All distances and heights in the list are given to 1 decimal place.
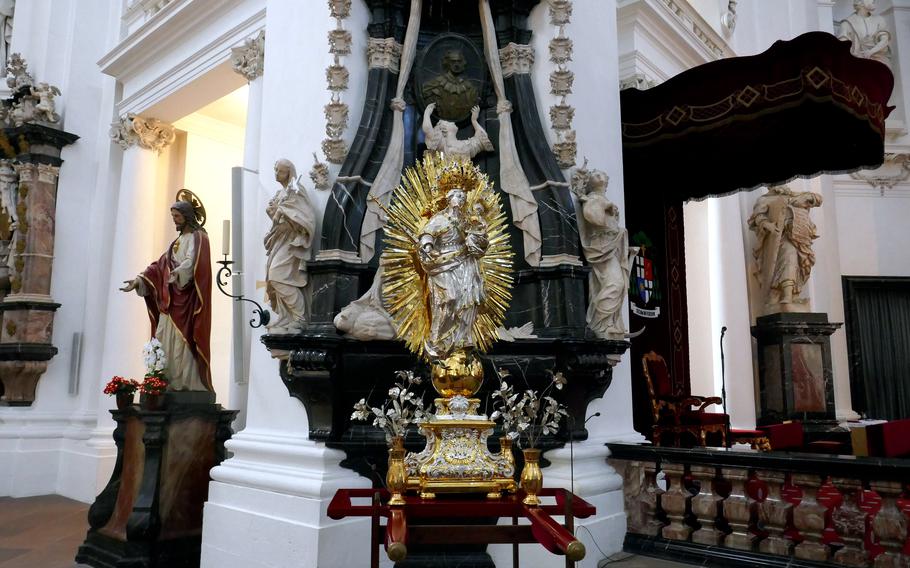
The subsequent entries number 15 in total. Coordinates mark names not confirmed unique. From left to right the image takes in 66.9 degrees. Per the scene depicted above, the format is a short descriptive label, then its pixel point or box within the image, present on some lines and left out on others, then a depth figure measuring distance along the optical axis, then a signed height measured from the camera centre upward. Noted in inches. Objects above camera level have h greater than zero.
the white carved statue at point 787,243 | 347.6 +69.4
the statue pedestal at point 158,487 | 195.0 -33.0
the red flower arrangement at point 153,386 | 211.2 -3.1
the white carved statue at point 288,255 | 176.9 +31.2
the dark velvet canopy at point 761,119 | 196.7 +83.1
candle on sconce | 222.4 +45.4
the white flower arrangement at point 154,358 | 221.8 +5.8
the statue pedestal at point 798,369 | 332.8 +5.8
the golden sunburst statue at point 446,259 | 150.0 +27.7
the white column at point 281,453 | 166.4 -19.4
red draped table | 107.3 -23.4
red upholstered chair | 258.7 -12.1
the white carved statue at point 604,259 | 182.7 +32.3
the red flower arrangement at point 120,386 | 225.0 -3.4
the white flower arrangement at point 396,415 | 130.0 -7.3
